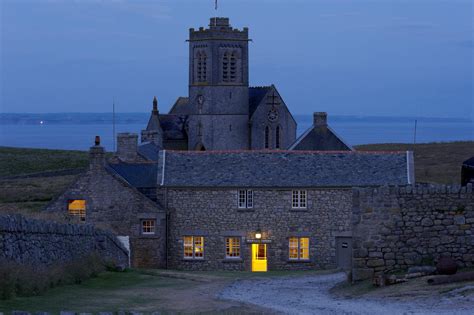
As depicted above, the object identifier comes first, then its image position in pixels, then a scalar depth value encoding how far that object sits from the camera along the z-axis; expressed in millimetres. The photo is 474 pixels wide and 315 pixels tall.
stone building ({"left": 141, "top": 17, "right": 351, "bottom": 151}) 106500
